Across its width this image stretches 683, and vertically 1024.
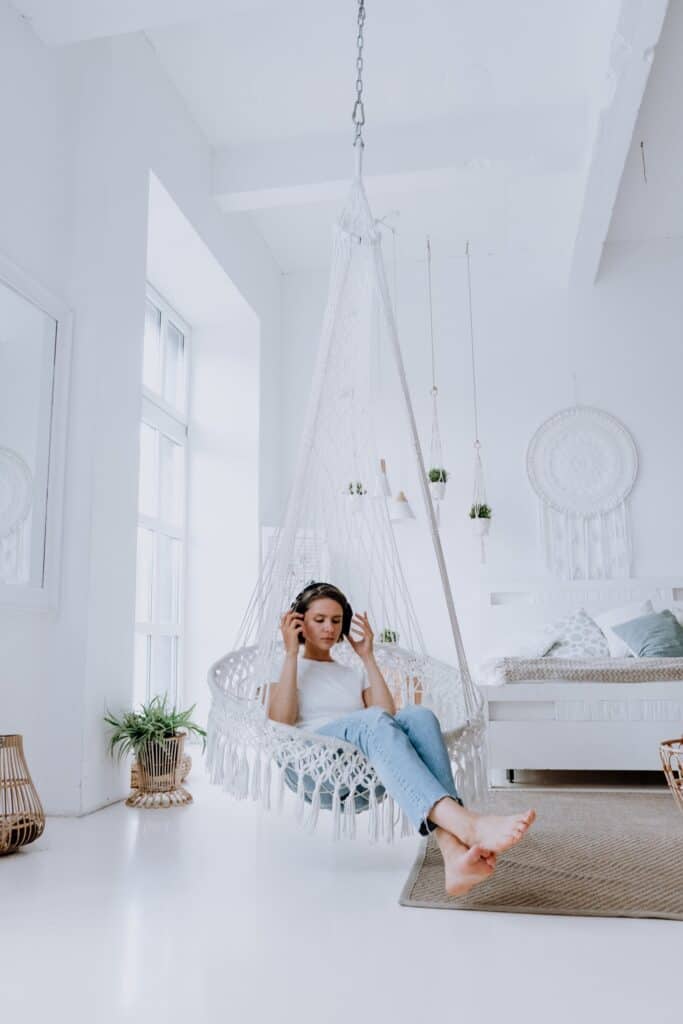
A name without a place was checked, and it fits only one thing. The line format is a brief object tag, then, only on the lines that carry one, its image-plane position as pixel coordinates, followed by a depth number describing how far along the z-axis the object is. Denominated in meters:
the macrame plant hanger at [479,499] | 4.91
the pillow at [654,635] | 3.96
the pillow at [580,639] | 4.36
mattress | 3.32
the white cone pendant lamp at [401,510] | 4.74
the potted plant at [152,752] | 3.04
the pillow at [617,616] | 4.41
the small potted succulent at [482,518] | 4.91
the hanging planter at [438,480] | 4.89
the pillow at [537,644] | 4.40
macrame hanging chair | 2.05
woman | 1.66
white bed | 3.24
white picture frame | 2.72
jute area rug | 1.77
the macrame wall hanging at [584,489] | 4.96
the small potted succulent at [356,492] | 4.29
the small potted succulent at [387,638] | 4.29
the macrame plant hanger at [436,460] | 4.89
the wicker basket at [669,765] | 2.27
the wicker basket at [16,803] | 2.26
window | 4.42
